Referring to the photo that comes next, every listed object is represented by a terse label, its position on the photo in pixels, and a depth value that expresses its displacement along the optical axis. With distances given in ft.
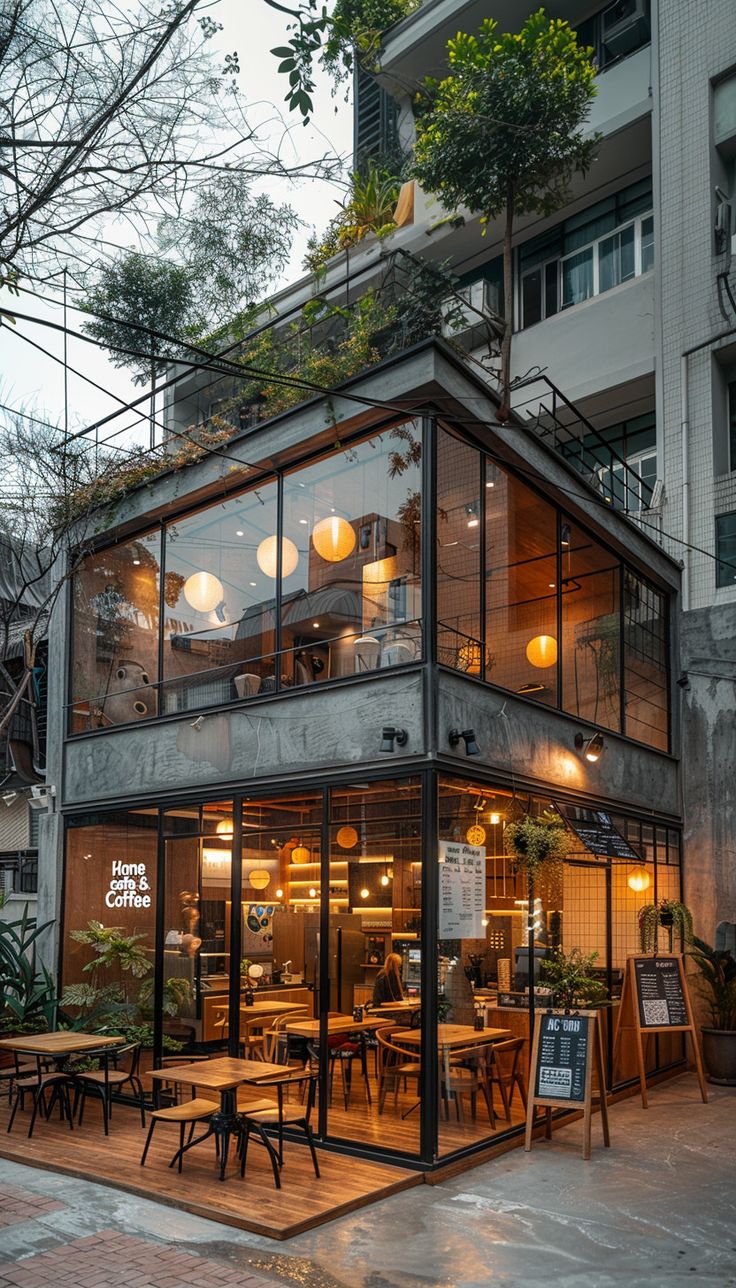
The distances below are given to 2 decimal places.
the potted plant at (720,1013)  41.68
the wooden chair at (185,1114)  25.98
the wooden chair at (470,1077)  28.45
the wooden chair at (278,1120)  25.50
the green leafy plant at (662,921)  39.96
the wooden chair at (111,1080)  30.89
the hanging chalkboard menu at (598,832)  35.78
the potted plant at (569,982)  32.48
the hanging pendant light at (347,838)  29.94
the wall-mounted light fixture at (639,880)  40.78
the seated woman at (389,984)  28.60
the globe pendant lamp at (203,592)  36.45
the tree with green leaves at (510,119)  41.81
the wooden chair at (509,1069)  30.91
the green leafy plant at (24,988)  37.68
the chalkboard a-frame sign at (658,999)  36.37
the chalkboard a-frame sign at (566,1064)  29.40
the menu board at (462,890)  28.76
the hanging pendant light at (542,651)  36.96
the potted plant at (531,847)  31.68
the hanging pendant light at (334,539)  32.19
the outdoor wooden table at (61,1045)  30.50
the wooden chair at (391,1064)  27.94
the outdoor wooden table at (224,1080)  25.70
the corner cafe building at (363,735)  29.07
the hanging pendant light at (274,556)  33.65
